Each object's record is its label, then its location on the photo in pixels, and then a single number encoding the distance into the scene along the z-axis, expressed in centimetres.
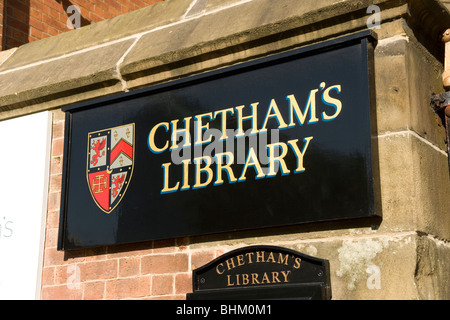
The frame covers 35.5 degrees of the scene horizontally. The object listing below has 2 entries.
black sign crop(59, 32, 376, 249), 389
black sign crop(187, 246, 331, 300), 376
